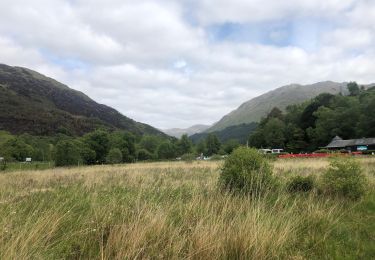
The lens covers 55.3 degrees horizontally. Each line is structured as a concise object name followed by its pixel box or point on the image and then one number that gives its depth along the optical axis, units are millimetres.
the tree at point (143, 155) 93500
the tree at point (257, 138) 109912
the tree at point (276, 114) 120875
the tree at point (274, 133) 97312
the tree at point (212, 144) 119438
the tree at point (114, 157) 59875
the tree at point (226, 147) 110488
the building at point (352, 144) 66812
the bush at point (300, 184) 9398
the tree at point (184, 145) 105256
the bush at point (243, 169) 8484
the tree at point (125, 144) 76425
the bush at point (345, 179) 8633
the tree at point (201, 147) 122375
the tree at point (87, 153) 65200
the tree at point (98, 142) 74375
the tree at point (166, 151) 95494
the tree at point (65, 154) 45281
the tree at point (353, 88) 110425
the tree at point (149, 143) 123938
